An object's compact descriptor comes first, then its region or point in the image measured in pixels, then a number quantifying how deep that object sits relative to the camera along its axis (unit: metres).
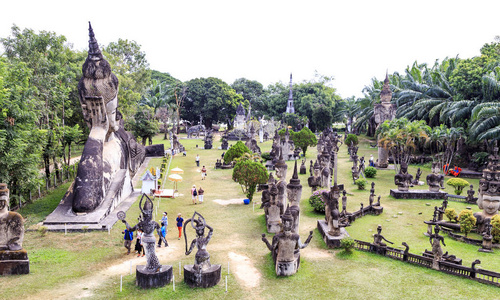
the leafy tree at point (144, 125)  43.81
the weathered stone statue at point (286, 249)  12.14
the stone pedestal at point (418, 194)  23.31
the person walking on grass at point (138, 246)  14.00
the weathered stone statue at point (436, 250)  12.41
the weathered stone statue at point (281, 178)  17.56
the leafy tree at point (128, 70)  36.50
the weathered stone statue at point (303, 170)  33.00
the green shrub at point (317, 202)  19.72
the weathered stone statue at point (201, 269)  11.26
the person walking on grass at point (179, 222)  16.08
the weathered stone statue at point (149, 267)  11.16
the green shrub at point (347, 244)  13.81
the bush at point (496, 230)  14.70
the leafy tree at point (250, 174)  21.84
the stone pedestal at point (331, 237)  14.80
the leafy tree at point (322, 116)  67.50
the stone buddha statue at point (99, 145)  17.72
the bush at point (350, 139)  47.00
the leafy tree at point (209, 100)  74.38
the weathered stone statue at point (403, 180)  24.08
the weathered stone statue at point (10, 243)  12.04
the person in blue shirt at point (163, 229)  15.20
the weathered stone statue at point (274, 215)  16.75
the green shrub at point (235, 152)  31.66
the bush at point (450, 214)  17.25
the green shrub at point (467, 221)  15.77
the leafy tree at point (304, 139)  43.03
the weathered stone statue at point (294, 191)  15.67
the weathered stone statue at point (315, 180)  25.66
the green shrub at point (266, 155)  40.54
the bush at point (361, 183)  26.19
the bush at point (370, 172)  30.45
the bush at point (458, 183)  24.03
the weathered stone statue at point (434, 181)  23.59
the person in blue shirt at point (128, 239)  14.03
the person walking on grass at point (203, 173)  30.11
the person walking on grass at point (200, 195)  22.40
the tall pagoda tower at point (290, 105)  73.76
